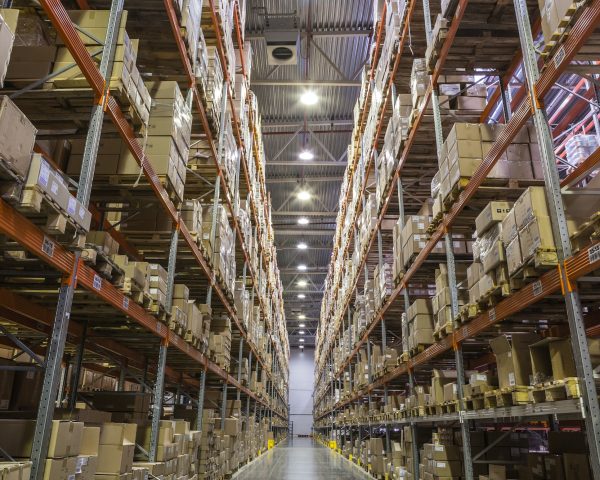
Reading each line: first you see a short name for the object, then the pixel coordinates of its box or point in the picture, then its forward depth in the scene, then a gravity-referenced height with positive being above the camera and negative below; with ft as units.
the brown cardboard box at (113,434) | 13.52 -0.39
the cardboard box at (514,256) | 12.31 +4.05
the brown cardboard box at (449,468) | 18.65 -1.69
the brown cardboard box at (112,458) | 13.23 -1.00
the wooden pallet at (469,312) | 15.24 +3.32
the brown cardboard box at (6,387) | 16.99 +1.04
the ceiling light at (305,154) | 54.80 +28.06
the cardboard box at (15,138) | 8.43 +4.74
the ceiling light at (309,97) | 47.84 +29.81
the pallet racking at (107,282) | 10.17 +3.55
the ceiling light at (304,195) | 62.28 +27.01
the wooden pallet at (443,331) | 17.87 +3.22
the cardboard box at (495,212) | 14.37 +5.84
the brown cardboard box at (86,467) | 11.15 -1.07
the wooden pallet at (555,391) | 10.03 +0.66
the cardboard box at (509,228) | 12.89 +4.95
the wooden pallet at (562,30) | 10.64 +8.39
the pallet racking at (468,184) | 10.59 +7.72
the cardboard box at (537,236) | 11.28 +4.11
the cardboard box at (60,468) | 9.77 -0.97
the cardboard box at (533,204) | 11.67 +4.96
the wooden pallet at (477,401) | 14.94 +0.60
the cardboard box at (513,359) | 12.94 +1.62
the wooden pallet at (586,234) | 9.94 +3.89
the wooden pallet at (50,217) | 8.86 +3.78
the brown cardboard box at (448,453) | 18.86 -1.15
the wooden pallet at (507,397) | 12.14 +0.63
